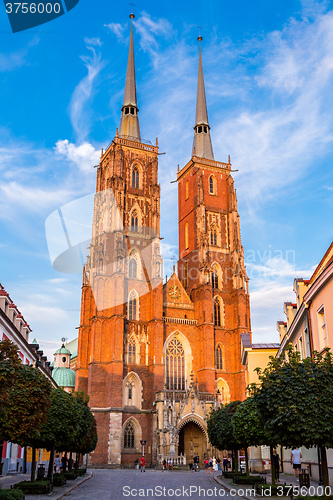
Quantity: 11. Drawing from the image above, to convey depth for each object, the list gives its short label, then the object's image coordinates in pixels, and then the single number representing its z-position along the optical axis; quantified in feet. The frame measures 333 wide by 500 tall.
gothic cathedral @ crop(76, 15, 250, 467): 172.96
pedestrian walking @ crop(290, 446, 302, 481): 75.56
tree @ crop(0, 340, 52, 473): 57.93
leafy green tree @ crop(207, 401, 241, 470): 98.07
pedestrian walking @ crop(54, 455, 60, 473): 134.92
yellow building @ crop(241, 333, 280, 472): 139.74
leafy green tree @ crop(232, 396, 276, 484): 79.20
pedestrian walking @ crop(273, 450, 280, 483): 84.33
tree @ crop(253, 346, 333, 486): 50.47
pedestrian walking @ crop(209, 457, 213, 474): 144.44
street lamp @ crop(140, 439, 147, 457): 158.50
